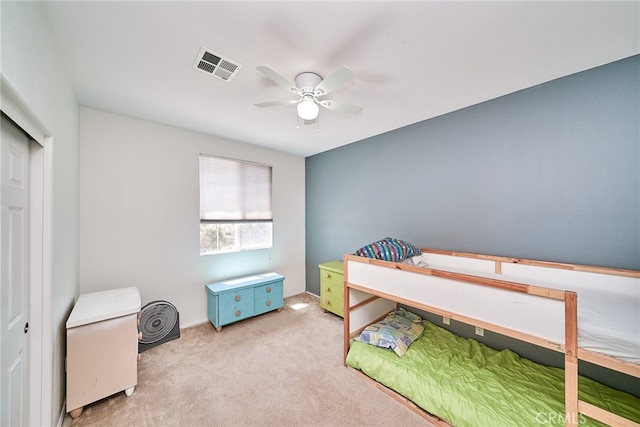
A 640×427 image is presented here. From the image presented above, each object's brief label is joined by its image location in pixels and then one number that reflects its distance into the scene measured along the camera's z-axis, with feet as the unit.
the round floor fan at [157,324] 8.00
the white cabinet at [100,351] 5.41
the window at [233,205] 10.28
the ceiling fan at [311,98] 5.46
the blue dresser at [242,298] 9.35
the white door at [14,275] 3.36
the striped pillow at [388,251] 6.88
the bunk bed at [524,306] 3.79
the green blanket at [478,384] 4.74
